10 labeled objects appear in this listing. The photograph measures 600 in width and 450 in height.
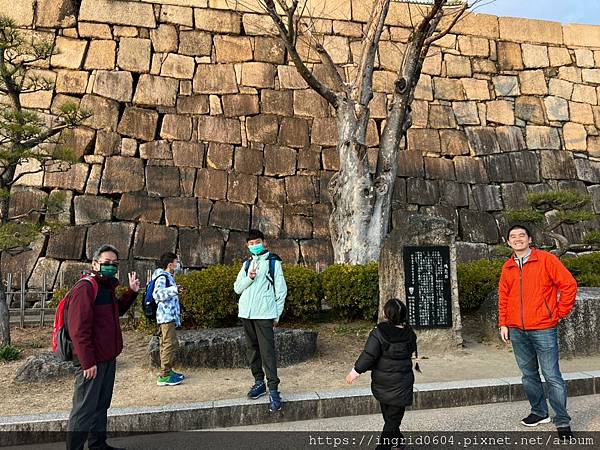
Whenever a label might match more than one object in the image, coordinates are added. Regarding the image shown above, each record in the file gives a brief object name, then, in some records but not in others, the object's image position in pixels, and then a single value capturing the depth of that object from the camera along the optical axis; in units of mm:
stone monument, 6215
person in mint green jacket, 4207
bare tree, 7961
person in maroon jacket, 3164
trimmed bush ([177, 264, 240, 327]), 6457
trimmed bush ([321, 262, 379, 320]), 7062
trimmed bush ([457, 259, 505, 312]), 7469
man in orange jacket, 3639
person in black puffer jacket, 3182
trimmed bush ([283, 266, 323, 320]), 7035
